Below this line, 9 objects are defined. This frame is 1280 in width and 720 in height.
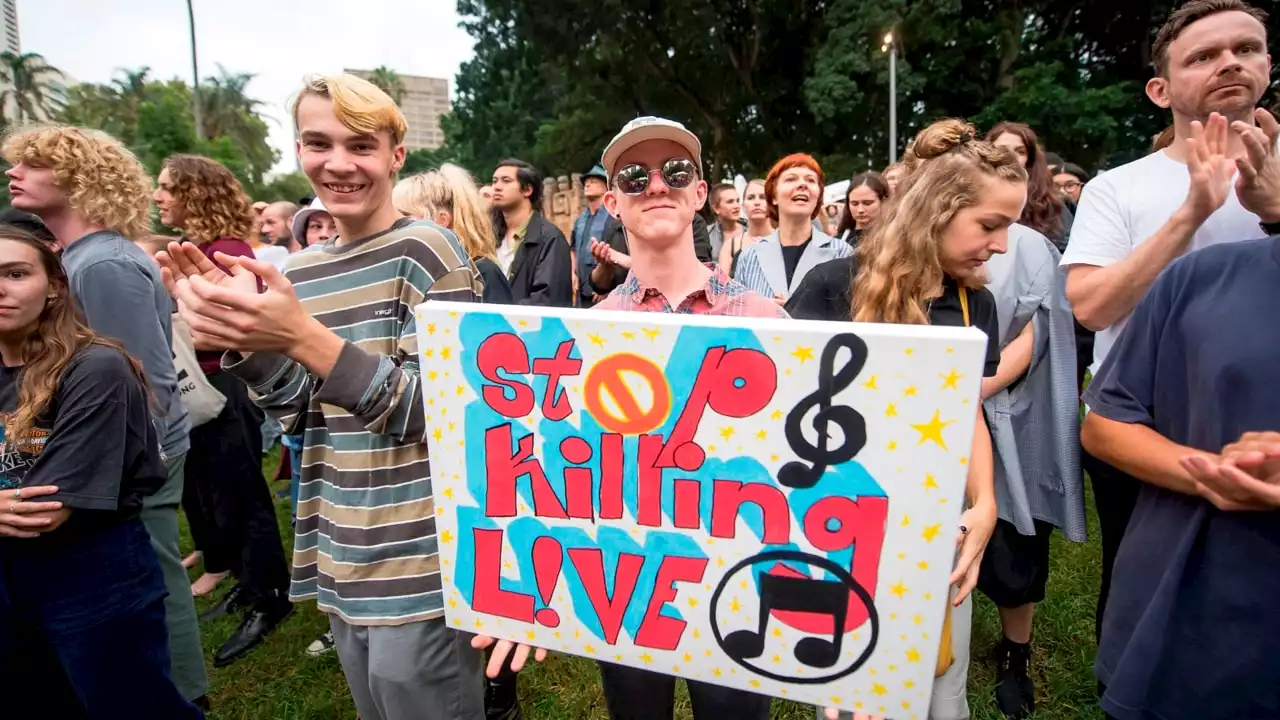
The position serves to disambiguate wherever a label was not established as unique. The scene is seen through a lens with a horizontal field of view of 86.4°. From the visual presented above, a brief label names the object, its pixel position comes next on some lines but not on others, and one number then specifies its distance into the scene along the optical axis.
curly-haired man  2.25
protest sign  1.07
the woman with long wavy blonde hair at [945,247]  1.67
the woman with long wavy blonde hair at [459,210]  3.23
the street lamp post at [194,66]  24.35
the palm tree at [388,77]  52.94
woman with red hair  3.38
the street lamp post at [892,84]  15.70
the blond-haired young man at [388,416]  1.46
